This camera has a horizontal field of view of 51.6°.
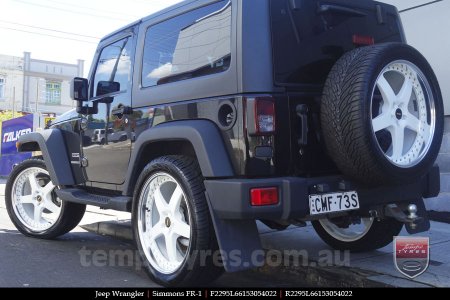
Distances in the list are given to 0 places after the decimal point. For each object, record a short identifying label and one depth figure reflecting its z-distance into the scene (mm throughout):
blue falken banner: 14258
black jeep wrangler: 3086
